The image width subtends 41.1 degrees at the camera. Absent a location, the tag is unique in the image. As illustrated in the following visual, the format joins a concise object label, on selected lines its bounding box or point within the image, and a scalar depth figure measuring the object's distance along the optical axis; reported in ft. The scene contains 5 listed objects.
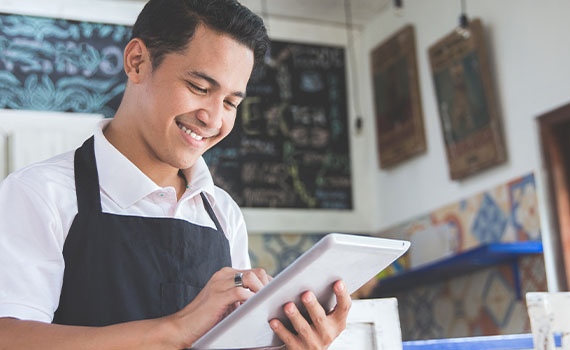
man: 3.82
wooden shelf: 11.80
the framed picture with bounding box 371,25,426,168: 15.58
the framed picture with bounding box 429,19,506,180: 13.32
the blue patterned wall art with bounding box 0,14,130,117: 14.92
